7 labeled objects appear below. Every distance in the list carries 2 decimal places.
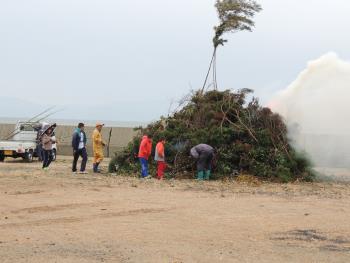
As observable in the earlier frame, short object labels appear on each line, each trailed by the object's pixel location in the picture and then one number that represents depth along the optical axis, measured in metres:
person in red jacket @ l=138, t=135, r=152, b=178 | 18.75
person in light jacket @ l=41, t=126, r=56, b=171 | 20.14
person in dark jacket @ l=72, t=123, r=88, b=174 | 19.27
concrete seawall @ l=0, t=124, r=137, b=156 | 31.89
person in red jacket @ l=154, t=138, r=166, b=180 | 18.31
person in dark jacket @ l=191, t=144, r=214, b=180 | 18.19
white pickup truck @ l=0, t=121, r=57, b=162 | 25.50
